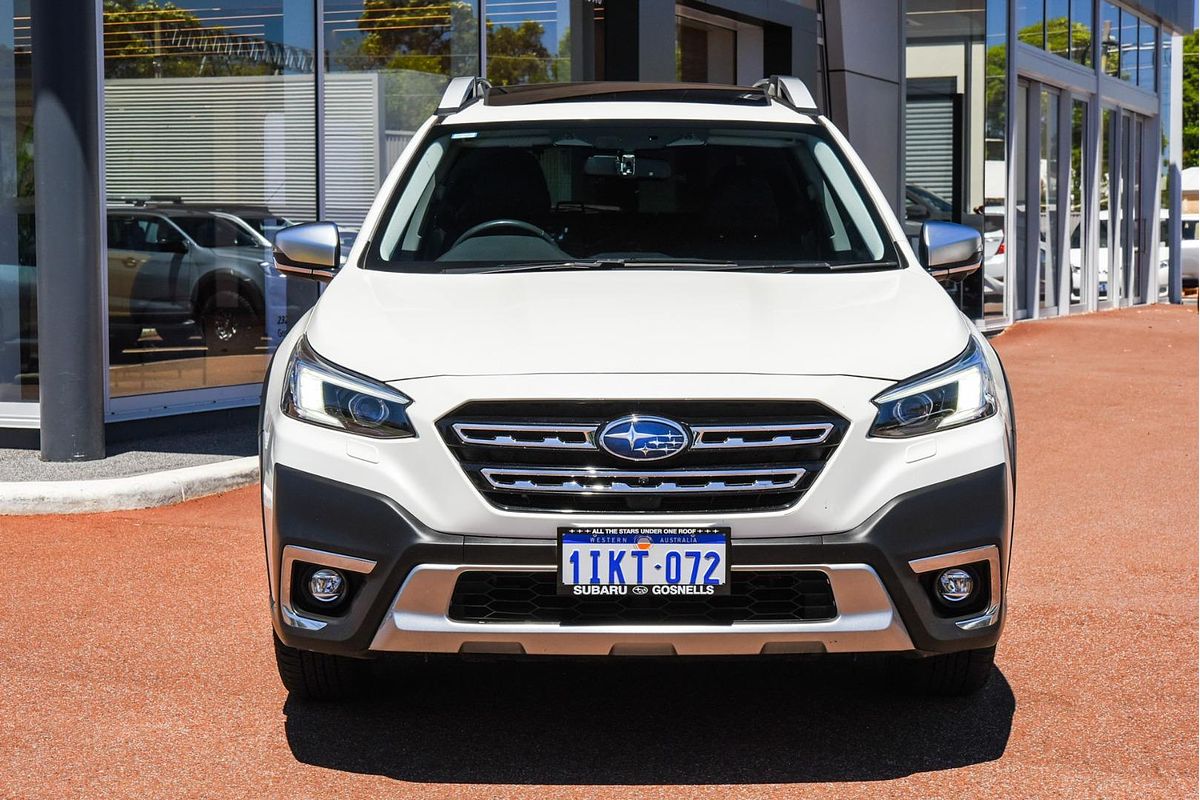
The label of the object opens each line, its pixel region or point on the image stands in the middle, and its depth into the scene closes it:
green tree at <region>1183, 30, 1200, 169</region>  64.87
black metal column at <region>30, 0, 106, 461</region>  8.28
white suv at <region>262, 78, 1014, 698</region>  3.57
